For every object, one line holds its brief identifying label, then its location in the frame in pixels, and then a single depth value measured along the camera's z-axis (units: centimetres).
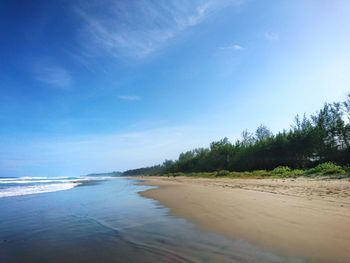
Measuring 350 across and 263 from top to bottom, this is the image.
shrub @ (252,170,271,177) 3094
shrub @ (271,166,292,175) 2993
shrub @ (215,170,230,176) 4062
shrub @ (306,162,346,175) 2105
